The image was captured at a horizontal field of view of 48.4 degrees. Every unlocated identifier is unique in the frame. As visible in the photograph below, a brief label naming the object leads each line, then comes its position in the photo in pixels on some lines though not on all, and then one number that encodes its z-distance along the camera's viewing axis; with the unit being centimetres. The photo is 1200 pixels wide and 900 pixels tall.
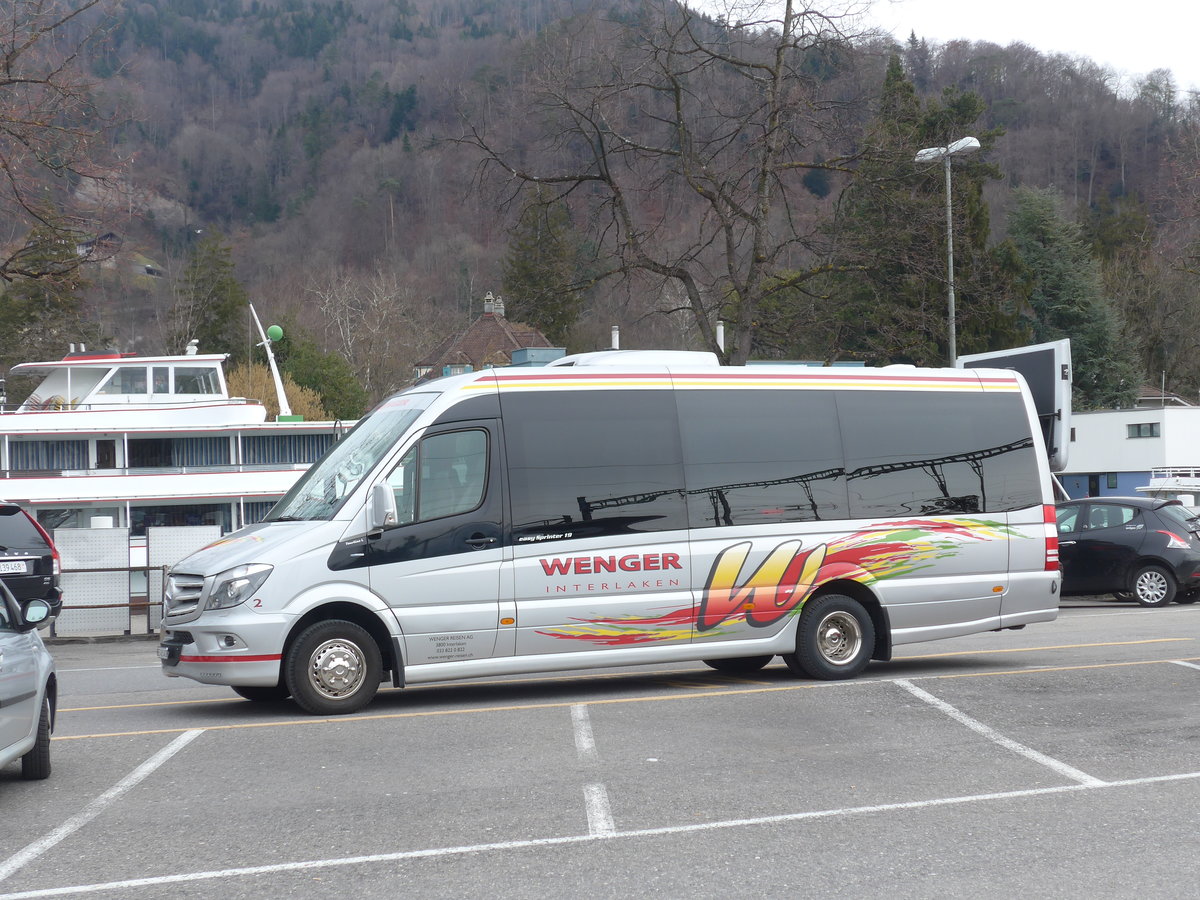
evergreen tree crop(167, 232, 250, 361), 8788
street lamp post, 2366
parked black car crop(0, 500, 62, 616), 1747
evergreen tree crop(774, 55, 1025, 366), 2519
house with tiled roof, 7394
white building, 4803
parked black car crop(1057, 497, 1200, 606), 2036
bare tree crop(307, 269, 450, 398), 7000
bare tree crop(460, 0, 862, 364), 2441
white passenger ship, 3338
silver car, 727
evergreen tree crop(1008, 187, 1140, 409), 6562
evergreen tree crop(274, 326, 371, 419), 6456
